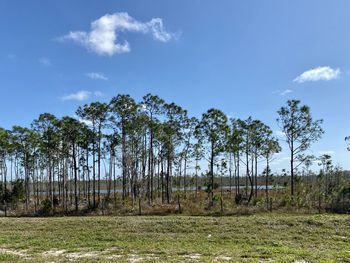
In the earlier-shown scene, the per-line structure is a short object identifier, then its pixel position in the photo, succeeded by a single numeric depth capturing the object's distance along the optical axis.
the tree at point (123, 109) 32.12
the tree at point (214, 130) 31.91
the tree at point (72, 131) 32.56
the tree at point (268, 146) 34.53
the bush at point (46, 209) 28.80
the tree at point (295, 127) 31.70
